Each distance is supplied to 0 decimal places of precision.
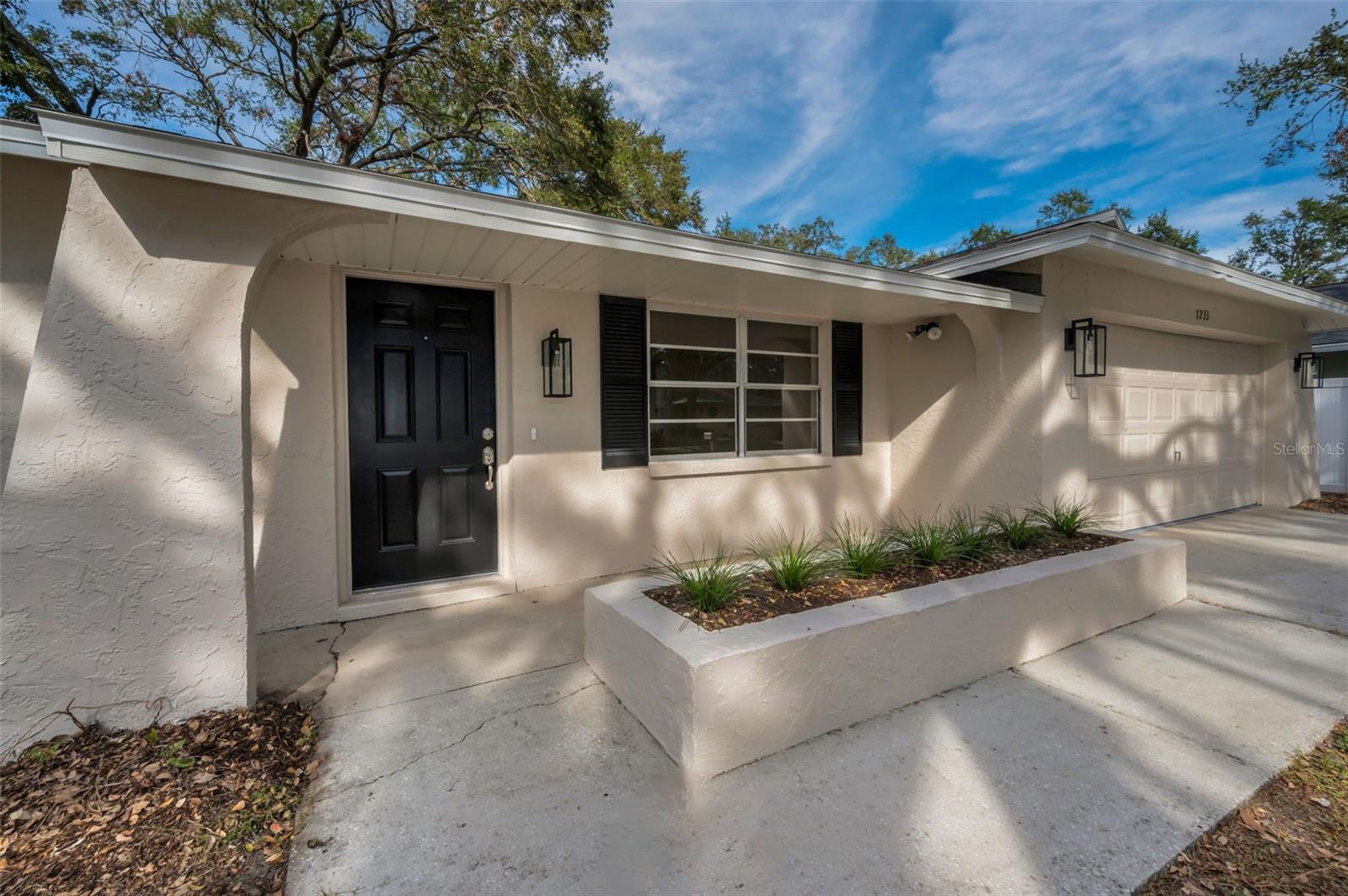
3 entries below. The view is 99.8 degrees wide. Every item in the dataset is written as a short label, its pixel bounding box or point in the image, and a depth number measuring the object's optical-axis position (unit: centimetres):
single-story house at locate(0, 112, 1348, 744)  212
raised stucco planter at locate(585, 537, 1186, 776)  202
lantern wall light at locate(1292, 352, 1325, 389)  748
